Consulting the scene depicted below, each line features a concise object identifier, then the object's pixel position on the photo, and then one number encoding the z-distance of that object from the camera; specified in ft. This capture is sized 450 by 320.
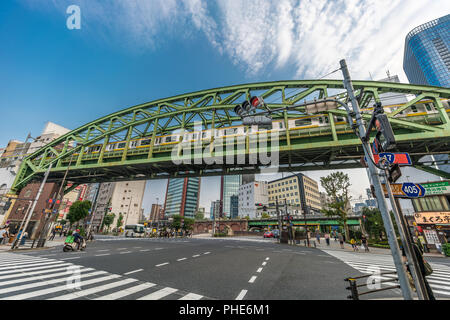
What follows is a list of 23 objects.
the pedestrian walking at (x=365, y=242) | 65.71
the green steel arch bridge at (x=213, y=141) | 47.96
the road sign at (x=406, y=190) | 14.10
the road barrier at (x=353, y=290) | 13.03
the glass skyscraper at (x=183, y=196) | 394.73
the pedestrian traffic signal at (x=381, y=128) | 12.43
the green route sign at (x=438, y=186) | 67.31
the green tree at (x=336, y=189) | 92.70
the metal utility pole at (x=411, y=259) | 11.82
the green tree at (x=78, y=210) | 119.45
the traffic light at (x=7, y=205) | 54.14
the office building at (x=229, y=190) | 411.87
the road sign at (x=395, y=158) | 14.28
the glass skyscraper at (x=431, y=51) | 352.28
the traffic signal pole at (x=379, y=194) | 11.92
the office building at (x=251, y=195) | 316.81
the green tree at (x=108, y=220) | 196.34
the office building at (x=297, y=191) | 278.67
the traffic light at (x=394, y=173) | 13.45
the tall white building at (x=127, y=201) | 226.38
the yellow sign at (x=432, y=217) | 82.84
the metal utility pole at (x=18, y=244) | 47.51
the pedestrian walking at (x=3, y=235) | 59.11
